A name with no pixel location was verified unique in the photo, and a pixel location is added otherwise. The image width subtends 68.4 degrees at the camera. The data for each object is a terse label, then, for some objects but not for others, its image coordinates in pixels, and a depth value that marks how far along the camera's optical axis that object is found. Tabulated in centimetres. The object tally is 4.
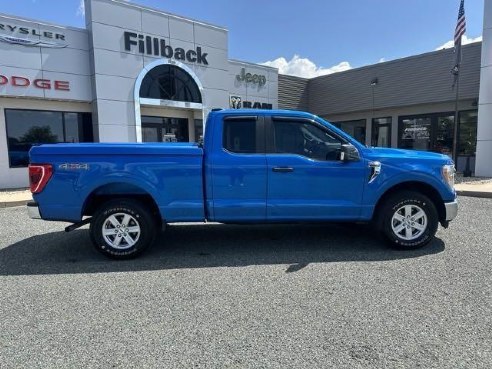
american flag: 1372
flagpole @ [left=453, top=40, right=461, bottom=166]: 1417
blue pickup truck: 485
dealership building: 1250
